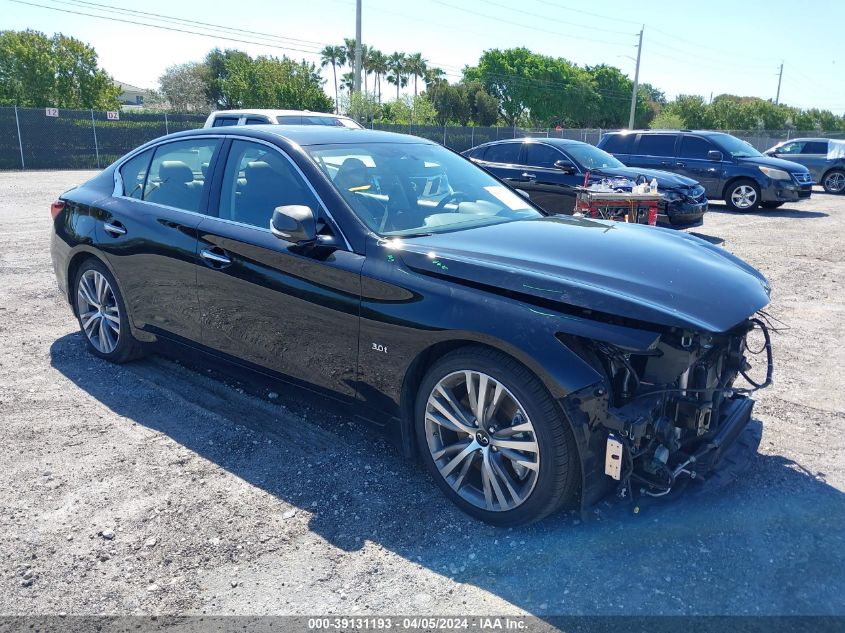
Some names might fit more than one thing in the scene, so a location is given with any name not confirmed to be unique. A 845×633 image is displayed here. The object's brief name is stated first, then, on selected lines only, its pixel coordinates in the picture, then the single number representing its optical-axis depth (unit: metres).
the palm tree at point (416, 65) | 87.81
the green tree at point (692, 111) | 68.62
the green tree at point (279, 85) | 47.97
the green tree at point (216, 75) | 79.29
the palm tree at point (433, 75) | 83.44
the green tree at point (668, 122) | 59.78
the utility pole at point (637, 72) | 59.30
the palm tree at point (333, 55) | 87.12
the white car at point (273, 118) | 11.40
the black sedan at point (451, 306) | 2.80
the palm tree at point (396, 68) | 88.88
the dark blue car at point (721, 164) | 15.21
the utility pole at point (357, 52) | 32.09
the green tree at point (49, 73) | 37.97
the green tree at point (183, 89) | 79.50
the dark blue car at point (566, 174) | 11.28
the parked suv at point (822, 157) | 21.39
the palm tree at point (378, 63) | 87.12
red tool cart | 8.35
